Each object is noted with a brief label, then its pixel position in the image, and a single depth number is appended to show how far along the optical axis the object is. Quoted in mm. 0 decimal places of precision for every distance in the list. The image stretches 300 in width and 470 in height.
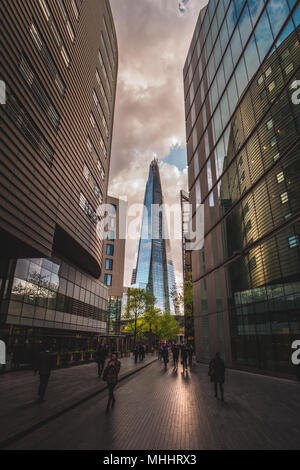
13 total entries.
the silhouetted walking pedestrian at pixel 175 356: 22712
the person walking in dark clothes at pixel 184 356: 19825
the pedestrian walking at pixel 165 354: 25009
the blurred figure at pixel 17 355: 17469
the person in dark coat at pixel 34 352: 18033
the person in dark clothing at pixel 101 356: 16444
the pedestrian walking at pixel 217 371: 10268
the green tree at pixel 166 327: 77962
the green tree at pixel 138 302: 52656
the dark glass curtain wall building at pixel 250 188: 15891
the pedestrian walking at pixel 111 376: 8578
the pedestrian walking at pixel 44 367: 8969
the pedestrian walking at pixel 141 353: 30527
